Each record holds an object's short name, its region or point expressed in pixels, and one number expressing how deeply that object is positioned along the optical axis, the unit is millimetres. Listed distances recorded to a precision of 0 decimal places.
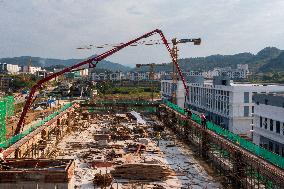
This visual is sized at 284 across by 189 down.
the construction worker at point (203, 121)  29431
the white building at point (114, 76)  195362
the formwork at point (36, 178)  13570
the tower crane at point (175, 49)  61906
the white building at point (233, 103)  44219
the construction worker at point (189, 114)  36094
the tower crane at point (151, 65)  95688
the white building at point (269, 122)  27578
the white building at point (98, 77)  195250
